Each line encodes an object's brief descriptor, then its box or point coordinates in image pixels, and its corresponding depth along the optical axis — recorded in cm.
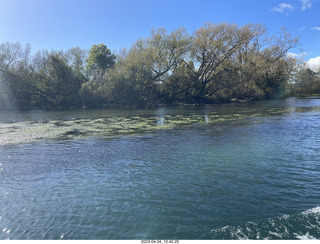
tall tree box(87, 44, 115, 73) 7194
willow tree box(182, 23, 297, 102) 5416
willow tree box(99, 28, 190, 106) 5581
